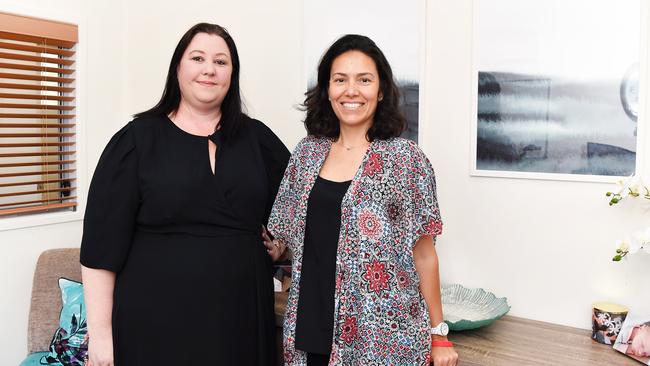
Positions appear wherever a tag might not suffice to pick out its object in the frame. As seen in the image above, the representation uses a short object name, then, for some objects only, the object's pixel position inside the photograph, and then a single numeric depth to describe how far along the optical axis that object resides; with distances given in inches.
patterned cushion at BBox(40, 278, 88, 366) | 86.5
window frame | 99.8
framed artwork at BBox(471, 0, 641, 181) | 73.4
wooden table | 66.1
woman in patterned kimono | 56.9
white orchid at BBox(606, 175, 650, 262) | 70.9
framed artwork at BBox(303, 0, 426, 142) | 89.0
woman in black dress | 63.5
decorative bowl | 73.8
